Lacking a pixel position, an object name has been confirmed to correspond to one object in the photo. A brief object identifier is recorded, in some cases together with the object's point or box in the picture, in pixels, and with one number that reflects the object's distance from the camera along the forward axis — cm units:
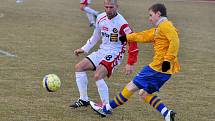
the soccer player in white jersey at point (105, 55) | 1683
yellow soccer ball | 1684
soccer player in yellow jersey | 1459
